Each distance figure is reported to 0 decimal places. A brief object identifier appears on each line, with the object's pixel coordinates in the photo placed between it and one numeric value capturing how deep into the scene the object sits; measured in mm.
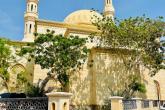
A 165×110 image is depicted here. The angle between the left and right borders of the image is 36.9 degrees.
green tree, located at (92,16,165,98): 20109
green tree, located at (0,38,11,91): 21078
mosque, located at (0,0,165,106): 22391
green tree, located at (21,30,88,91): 19594
